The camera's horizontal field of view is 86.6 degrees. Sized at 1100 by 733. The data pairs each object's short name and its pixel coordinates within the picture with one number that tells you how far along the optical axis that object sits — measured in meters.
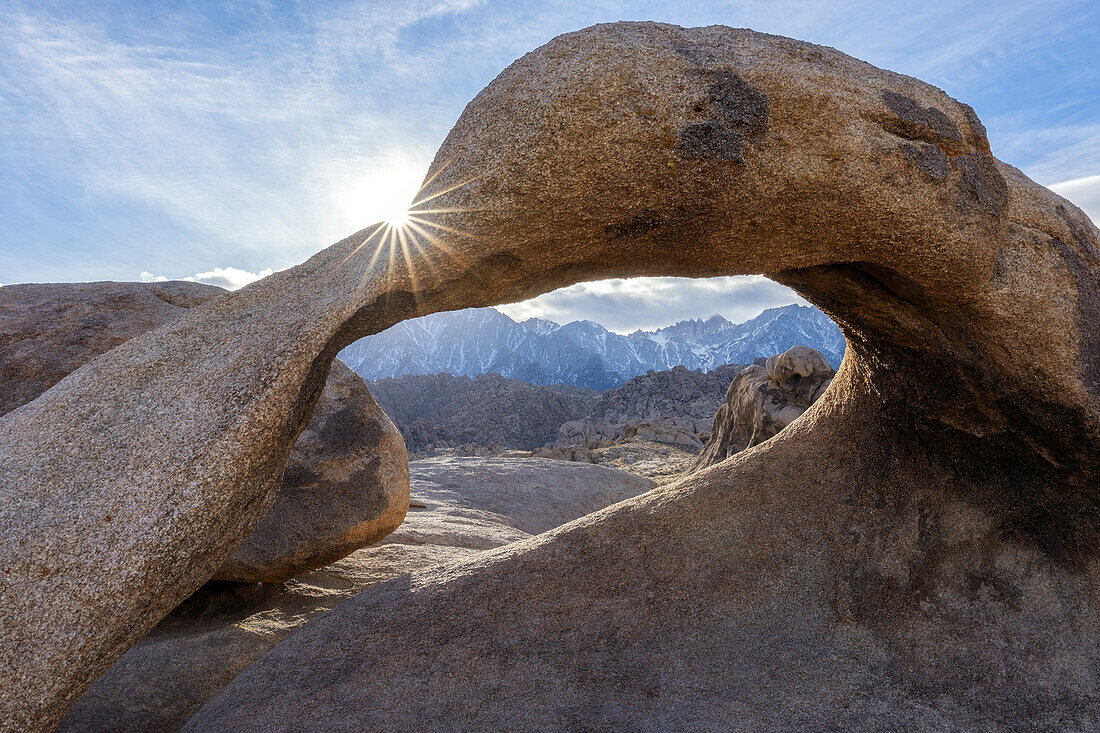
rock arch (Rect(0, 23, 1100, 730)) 2.67
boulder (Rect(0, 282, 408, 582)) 4.34
